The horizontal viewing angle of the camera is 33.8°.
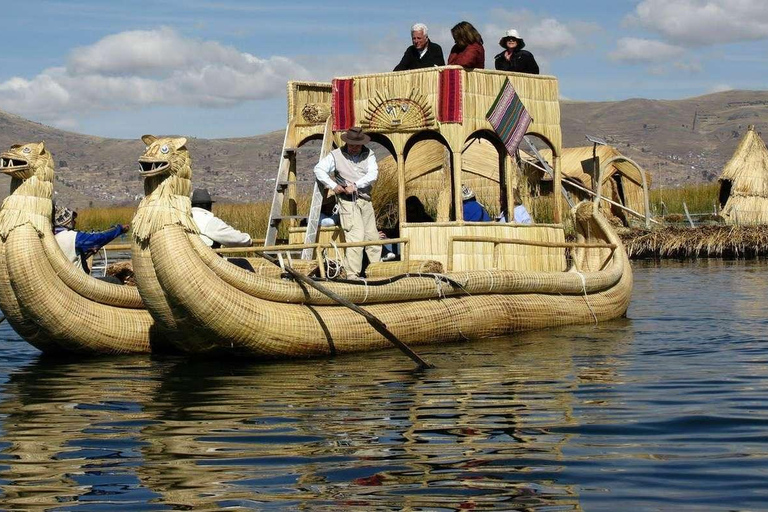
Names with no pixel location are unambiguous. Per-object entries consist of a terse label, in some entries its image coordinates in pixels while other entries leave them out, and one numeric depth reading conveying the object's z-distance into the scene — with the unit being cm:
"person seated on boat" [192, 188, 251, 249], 1158
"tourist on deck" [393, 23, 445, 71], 1377
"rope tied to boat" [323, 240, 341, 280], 1174
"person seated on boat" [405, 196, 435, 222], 1503
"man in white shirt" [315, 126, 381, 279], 1289
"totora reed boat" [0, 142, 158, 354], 1115
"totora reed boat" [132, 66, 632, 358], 1049
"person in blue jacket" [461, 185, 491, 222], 1441
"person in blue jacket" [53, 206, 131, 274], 1235
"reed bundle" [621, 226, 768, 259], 2750
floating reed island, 2759
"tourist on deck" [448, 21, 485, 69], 1323
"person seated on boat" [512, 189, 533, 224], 1576
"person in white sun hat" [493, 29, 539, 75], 1439
